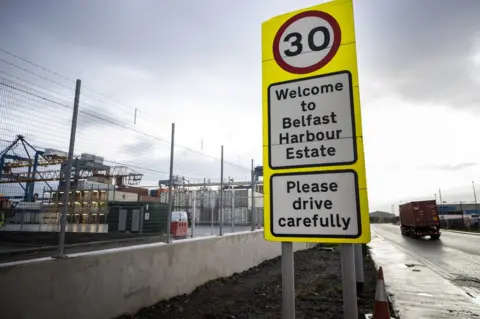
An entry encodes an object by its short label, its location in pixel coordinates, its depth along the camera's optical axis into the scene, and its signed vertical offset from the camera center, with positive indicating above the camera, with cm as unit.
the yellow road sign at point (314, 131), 188 +53
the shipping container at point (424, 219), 2417 -84
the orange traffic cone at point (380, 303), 265 -86
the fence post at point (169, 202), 597 +13
